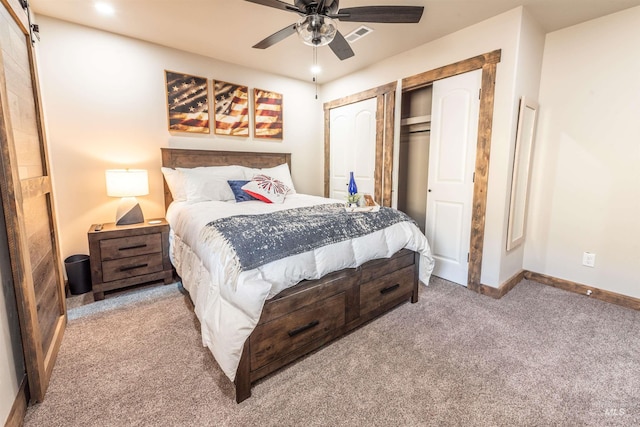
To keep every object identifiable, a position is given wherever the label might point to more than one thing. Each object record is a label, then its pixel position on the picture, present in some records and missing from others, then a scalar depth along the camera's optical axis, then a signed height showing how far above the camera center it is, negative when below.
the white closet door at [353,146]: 3.64 +0.33
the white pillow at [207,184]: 2.80 -0.15
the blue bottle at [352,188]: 2.39 -0.16
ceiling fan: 1.67 +0.97
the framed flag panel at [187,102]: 3.12 +0.77
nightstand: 2.47 -0.79
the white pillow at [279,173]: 3.38 -0.04
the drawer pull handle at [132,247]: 2.58 -0.72
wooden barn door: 1.32 -0.19
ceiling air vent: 2.66 +1.33
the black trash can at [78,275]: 2.59 -0.98
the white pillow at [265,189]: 2.90 -0.21
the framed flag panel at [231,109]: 3.42 +0.76
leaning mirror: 2.53 -0.02
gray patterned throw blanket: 1.50 -0.37
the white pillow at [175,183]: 2.84 -0.14
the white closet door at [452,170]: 2.69 +0.00
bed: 1.41 -0.73
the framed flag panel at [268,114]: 3.76 +0.76
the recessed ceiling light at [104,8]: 2.29 +1.34
